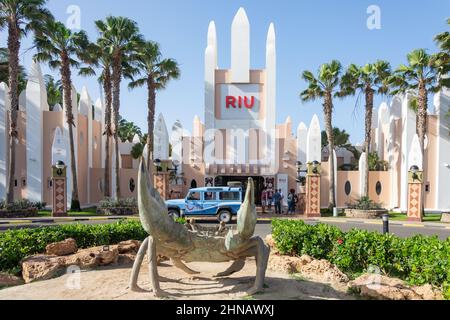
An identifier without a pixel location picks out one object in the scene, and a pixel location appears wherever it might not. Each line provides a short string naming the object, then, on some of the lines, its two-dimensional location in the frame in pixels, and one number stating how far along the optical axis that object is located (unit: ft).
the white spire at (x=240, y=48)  75.05
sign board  75.20
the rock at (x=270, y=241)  29.60
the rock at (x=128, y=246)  26.04
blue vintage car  51.19
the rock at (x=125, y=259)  24.52
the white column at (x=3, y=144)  69.15
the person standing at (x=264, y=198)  66.04
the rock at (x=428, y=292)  16.66
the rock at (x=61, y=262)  20.75
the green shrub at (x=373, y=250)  19.01
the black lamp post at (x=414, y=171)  58.34
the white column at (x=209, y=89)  75.00
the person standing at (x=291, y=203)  65.00
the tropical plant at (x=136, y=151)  102.23
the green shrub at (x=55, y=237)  22.44
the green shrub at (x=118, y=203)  63.72
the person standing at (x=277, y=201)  64.18
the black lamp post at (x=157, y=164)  64.64
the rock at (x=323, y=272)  20.93
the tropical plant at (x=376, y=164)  82.26
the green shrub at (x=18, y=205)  58.31
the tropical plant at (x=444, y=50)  55.72
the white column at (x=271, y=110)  73.97
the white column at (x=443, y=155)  65.26
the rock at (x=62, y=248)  24.00
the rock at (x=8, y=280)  19.74
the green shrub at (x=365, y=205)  63.26
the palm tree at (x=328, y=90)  69.56
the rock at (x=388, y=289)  17.07
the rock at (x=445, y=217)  55.64
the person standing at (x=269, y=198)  69.56
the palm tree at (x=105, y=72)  65.62
